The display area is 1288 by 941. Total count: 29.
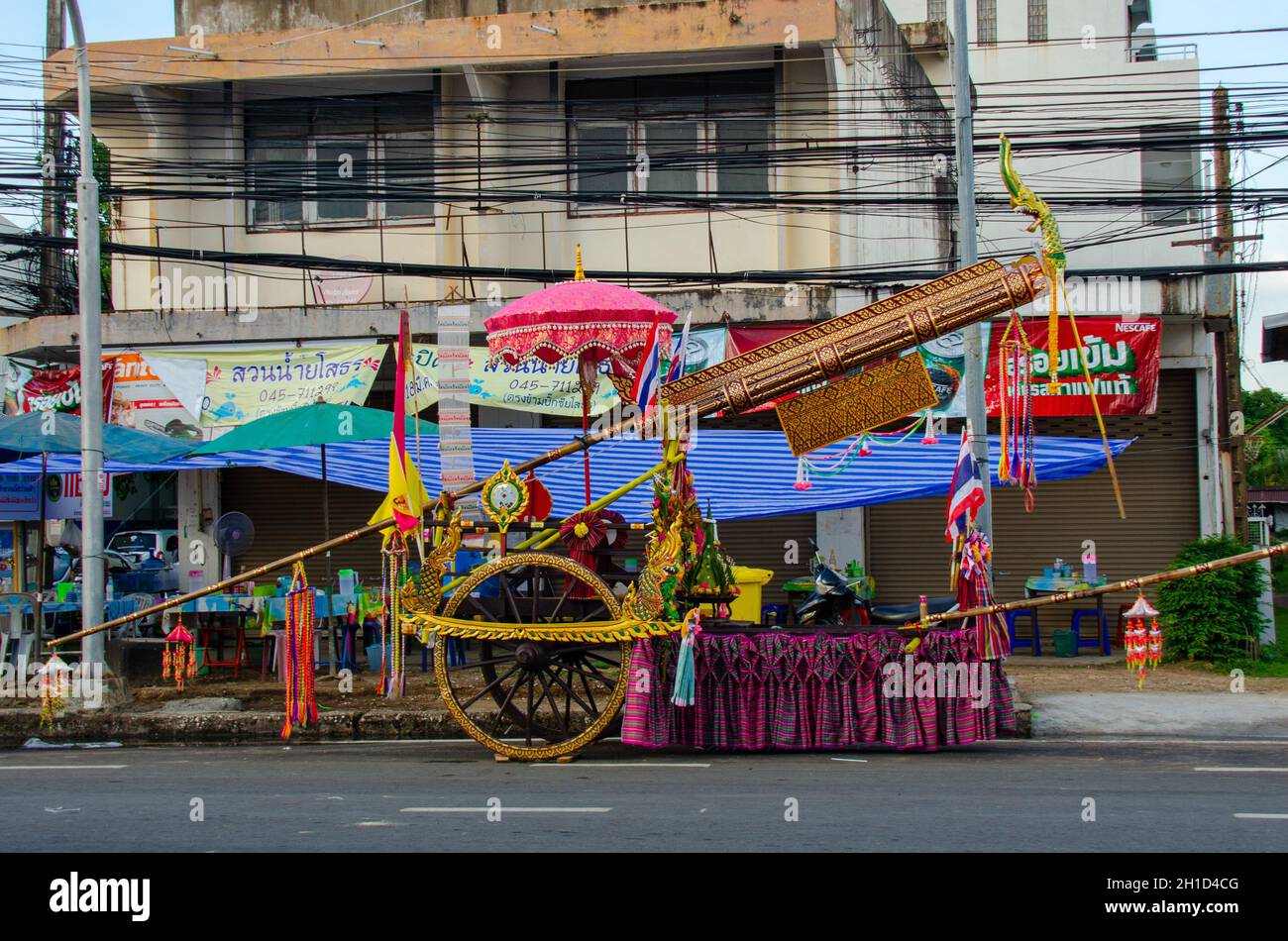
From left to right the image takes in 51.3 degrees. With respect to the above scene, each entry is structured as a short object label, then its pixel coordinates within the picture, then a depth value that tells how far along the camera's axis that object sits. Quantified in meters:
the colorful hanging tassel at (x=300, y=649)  10.30
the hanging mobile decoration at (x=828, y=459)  13.63
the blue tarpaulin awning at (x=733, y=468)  14.00
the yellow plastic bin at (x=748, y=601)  14.91
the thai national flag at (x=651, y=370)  9.21
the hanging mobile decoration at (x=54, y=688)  11.45
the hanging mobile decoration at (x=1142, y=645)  9.52
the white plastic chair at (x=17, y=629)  13.69
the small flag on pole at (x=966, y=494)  9.35
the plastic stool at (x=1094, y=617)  16.41
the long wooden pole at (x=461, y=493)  9.45
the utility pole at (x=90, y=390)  12.18
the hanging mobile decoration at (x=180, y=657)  13.08
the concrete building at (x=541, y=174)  17.45
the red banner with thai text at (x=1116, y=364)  16.42
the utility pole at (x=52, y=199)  19.14
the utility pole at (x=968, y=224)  11.98
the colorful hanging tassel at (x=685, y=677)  9.06
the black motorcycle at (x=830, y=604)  10.45
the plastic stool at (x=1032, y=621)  16.47
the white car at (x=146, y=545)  23.55
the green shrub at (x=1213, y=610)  14.95
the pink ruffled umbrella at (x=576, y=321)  9.36
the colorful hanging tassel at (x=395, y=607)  9.87
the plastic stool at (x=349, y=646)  14.64
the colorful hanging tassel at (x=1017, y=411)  9.12
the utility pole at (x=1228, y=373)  17.19
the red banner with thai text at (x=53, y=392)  18.42
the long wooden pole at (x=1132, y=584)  7.77
